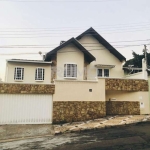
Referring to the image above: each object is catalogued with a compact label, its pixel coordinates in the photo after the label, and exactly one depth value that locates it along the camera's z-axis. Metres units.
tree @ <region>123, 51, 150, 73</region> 31.20
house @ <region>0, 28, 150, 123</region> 13.46
